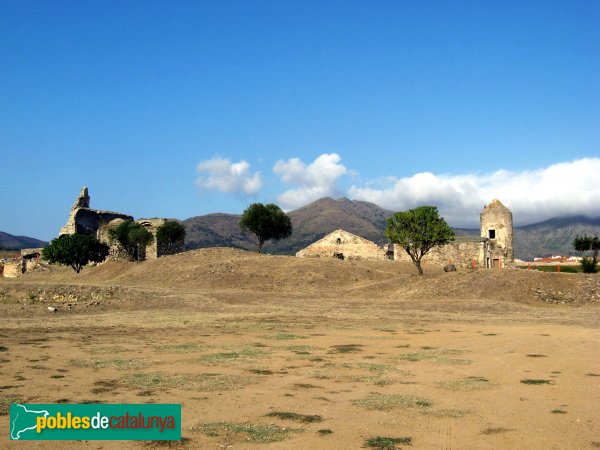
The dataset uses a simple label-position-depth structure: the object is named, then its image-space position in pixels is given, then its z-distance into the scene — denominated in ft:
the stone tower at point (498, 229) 196.13
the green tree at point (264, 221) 212.84
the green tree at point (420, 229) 132.46
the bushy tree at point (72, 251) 202.59
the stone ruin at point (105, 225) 214.90
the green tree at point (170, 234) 212.02
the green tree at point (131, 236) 209.87
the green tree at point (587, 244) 165.99
